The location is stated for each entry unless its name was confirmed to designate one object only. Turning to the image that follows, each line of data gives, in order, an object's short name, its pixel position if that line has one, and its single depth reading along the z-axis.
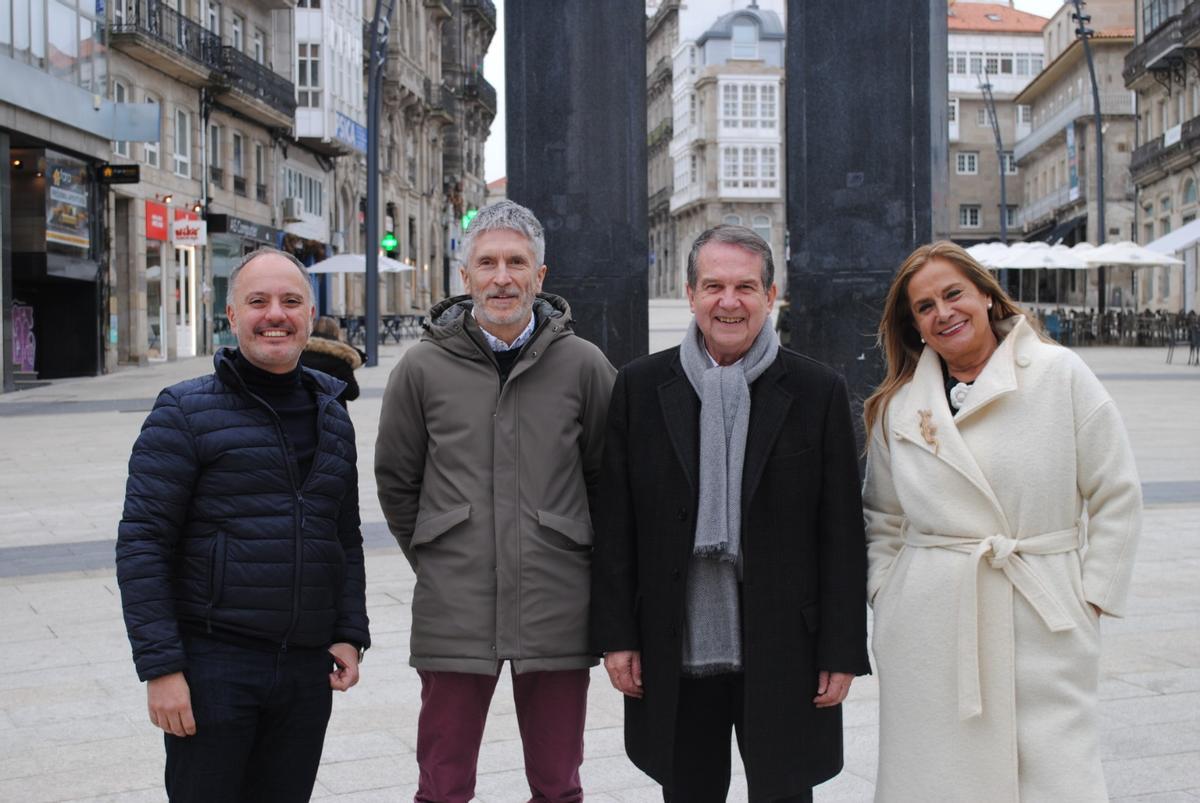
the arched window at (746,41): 108.62
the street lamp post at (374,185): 28.20
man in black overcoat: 3.70
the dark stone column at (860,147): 7.50
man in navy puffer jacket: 3.41
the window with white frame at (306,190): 44.25
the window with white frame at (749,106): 104.19
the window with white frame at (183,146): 35.12
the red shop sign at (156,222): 32.59
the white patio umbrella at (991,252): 39.47
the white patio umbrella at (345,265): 37.50
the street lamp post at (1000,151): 57.09
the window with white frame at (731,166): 104.50
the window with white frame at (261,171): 41.03
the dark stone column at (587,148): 7.48
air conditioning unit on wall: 42.84
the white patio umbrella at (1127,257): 36.28
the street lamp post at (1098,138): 39.81
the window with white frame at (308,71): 44.34
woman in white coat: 3.51
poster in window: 26.45
